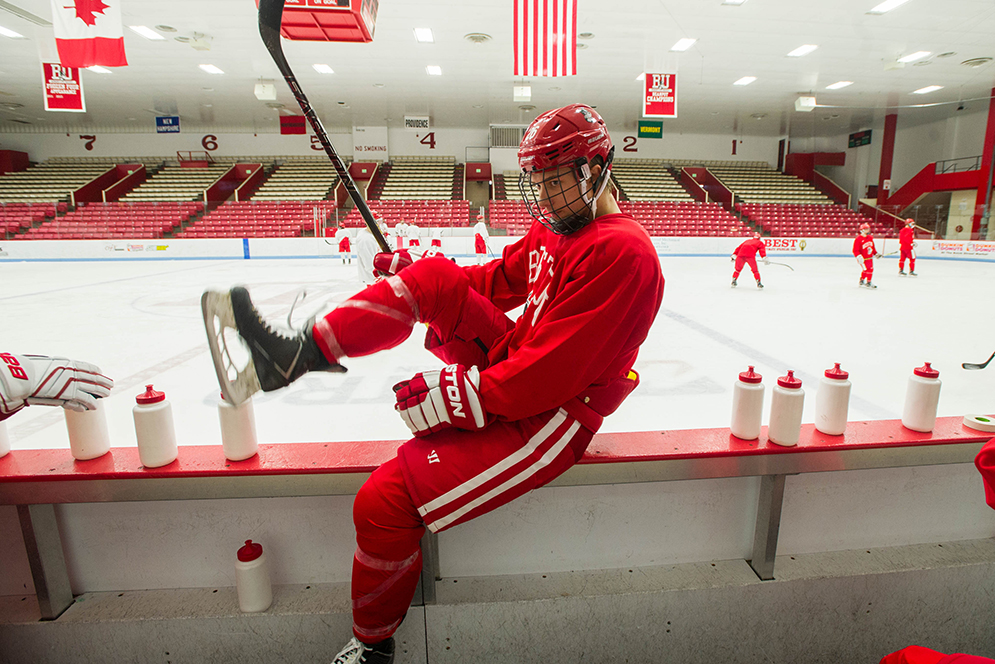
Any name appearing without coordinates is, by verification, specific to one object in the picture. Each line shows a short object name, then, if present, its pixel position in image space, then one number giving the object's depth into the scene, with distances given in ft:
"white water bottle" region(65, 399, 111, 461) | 4.45
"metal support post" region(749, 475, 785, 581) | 5.02
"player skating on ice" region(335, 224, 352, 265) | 37.17
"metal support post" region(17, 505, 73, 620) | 4.49
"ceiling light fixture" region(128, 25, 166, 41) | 33.37
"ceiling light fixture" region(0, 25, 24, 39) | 33.63
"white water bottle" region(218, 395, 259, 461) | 4.42
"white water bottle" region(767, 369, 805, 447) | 4.74
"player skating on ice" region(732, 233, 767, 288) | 25.32
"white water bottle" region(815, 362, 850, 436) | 4.98
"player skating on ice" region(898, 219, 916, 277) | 32.71
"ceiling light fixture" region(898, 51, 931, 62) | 38.55
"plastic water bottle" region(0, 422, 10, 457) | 4.58
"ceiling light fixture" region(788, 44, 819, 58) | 37.11
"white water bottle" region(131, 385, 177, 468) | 4.34
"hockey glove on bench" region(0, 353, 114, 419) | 3.96
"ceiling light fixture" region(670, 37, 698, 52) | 35.30
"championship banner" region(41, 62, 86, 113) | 27.22
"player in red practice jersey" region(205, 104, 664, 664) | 3.57
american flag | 18.42
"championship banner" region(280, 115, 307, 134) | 57.36
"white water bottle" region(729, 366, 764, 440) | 4.88
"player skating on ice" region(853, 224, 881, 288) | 25.75
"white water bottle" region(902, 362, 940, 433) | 5.10
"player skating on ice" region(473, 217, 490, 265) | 37.42
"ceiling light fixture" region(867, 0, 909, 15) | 29.27
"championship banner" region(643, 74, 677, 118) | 32.48
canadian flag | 18.01
